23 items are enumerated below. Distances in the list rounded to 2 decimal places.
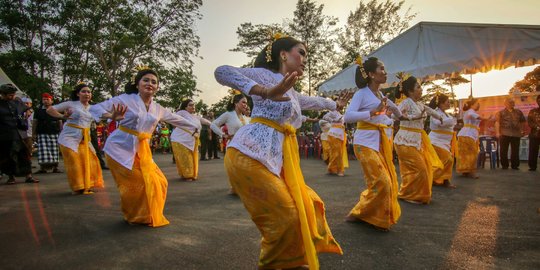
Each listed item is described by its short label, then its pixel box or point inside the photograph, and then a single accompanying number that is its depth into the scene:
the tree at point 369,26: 27.94
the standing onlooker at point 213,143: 16.19
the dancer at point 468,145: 8.65
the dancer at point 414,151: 5.17
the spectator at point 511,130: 10.78
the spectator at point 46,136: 9.87
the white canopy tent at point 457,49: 5.78
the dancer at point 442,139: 7.07
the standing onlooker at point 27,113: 8.23
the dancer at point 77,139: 6.24
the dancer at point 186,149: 8.52
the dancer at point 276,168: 2.09
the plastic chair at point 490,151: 11.33
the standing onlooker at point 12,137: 7.35
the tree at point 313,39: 28.01
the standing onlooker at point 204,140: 15.54
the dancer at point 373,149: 3.75
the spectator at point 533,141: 10.00
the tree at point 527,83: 35.39
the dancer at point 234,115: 6.26
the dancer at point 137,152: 4.05
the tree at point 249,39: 30.17
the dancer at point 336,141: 9.11
